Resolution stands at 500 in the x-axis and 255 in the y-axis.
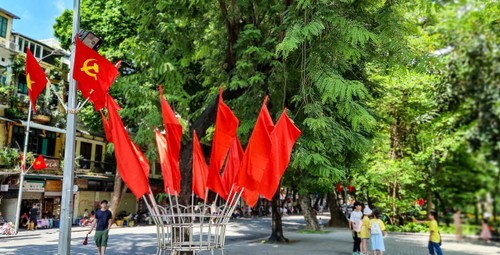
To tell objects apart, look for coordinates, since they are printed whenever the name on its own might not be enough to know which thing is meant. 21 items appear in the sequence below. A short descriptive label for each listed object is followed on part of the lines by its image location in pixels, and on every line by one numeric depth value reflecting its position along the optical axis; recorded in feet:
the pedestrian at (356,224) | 41.78
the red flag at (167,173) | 17.97
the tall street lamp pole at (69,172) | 21.70
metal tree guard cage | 17.38
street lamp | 24.75
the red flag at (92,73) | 23.31
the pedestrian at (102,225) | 36.47
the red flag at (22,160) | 67.26
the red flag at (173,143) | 17.99
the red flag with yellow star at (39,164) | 69.72
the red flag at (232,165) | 19.53
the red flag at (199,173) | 19.36
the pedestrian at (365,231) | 40.98
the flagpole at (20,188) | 67.04
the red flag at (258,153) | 16.63
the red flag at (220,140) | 18.26
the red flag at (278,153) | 16.72
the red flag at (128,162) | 17.46
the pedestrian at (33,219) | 76.33
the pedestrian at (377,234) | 37.04
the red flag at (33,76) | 25.18
